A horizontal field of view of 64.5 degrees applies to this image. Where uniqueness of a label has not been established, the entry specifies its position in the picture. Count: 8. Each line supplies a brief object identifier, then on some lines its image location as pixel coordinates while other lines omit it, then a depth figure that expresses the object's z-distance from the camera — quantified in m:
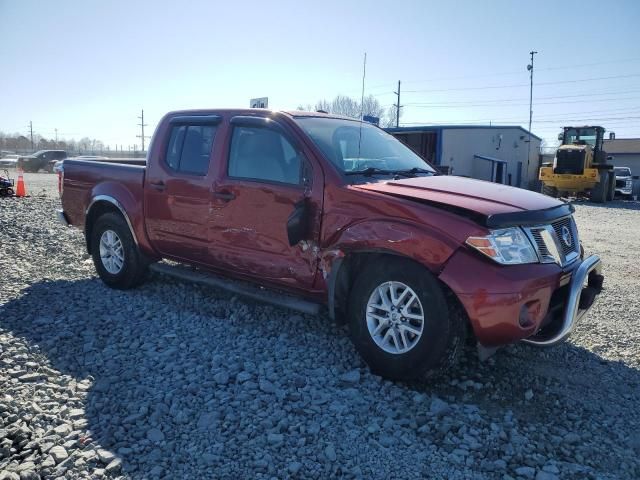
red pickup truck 3.27
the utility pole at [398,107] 52.85
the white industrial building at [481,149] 24.34
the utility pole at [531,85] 51.98
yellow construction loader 22.62
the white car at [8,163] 38.17
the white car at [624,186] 29.12
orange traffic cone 15.78
